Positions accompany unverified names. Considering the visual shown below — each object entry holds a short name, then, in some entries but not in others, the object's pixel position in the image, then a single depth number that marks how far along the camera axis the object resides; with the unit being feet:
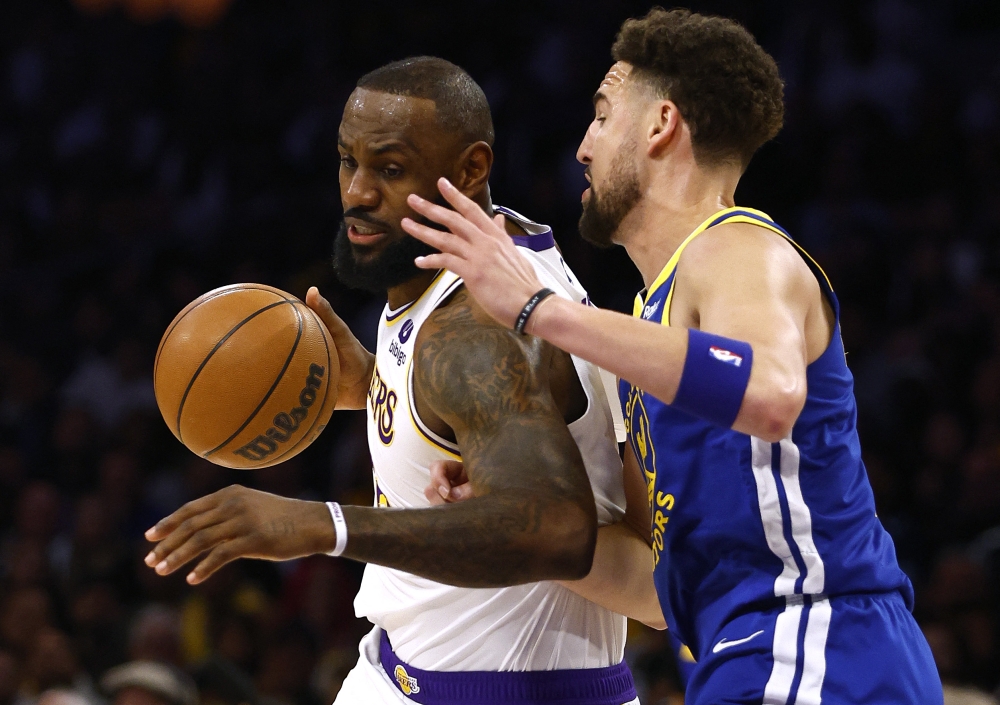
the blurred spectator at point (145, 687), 31.32
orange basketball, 19.89
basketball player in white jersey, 15.99
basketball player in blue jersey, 15.11
